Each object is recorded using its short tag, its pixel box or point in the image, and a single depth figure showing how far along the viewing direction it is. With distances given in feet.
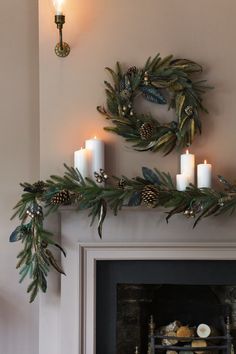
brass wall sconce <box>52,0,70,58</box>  11.59
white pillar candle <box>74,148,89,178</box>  11.59
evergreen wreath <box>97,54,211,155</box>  11.64
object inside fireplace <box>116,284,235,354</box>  12.23
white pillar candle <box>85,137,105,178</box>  11.65
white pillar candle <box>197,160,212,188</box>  11.47
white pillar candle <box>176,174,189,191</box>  11.47
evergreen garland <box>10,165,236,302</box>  11.27
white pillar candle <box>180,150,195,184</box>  11.52
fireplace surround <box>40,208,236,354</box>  11.67
